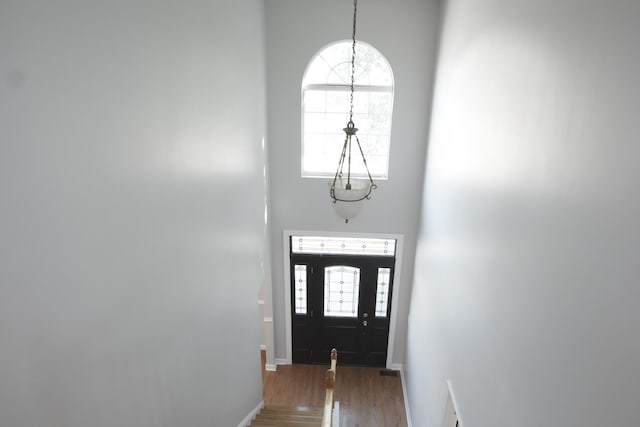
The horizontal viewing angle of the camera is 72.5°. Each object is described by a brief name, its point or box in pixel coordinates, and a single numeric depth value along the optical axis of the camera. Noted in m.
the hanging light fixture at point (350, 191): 4.74
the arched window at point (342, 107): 5.97
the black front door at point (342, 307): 6.95
